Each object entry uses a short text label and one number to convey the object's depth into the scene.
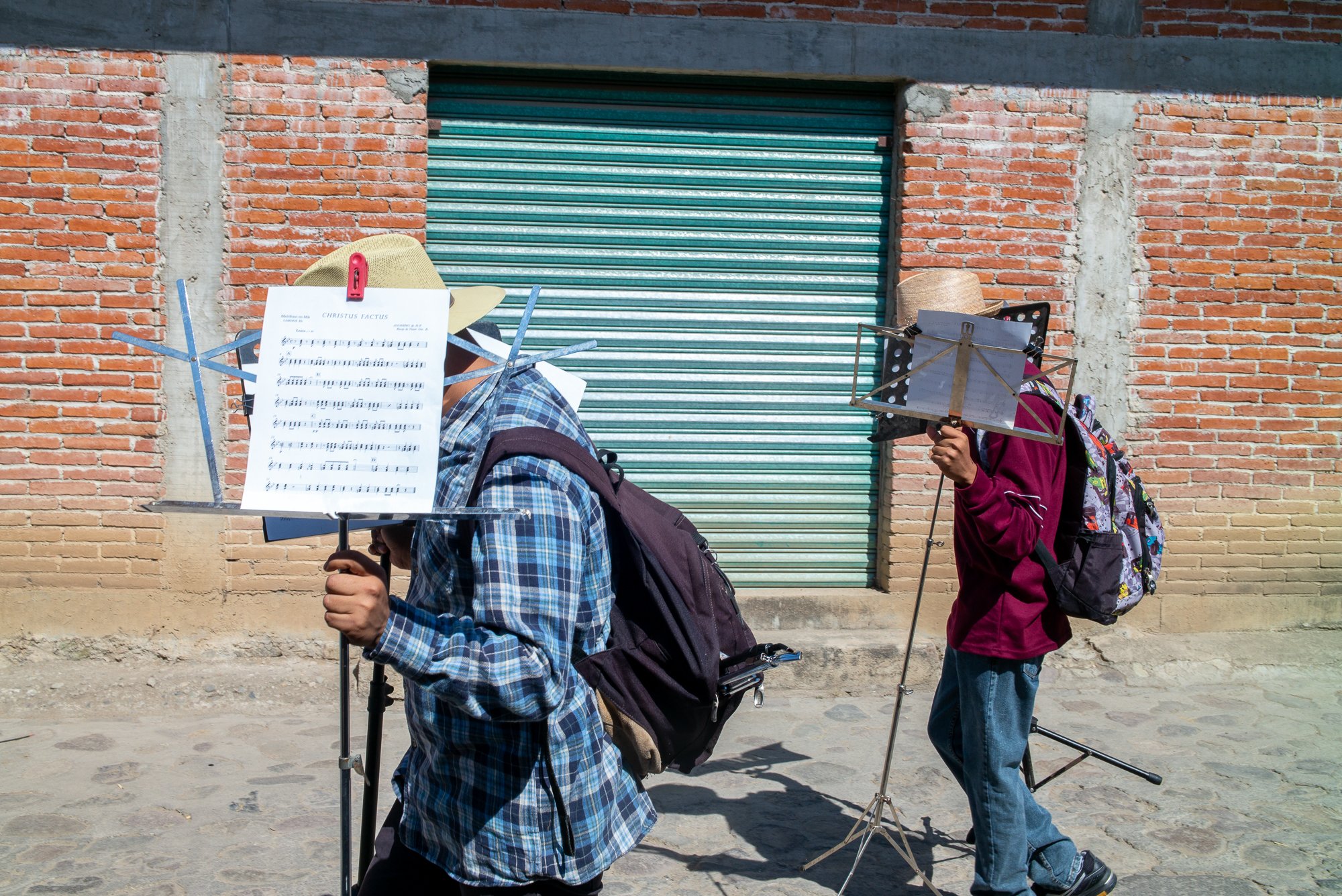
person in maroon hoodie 3.28
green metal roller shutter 6.21
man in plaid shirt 1.84
